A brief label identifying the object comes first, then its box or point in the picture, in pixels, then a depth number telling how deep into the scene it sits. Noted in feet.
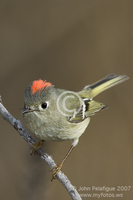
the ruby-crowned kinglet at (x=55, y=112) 14.01
